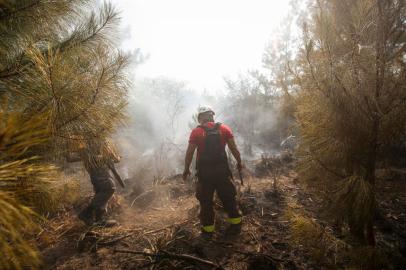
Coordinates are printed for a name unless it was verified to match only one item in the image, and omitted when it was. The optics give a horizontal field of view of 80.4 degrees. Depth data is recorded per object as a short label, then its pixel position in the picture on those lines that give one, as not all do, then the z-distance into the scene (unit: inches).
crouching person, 156.6
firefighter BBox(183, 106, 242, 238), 143.6
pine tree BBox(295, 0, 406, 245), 77.3
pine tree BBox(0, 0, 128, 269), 69.2
